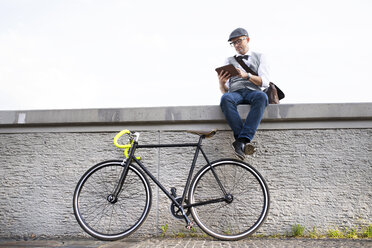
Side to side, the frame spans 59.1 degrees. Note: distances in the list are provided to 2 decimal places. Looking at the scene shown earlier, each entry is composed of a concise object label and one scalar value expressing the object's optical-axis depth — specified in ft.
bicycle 10.62
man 10.78
